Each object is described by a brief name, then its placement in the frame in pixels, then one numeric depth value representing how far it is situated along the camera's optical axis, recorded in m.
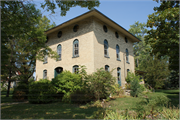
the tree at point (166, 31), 5.83
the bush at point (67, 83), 8.30
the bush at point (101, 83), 7.35
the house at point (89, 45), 9.88
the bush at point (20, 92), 9.44
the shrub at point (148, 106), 3.28
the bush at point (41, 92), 7.91
